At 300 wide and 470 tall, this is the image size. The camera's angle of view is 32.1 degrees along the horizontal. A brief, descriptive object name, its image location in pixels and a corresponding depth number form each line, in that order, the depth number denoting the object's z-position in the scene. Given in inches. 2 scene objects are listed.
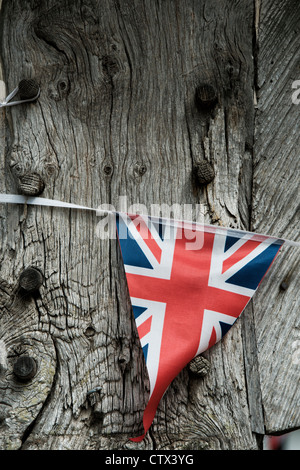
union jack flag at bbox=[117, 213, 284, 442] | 85.2
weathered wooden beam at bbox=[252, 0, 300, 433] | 91.0
